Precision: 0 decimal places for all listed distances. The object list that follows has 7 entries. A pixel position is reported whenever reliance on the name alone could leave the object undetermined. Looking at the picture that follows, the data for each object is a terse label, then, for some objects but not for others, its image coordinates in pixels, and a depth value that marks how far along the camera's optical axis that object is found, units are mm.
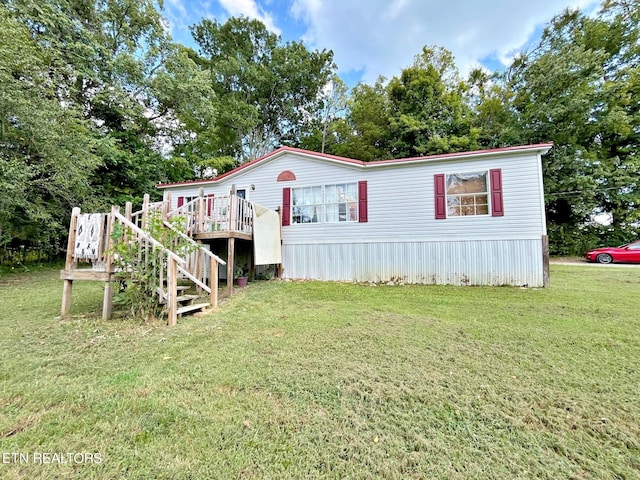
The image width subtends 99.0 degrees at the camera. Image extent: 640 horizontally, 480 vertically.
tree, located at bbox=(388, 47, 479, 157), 16750
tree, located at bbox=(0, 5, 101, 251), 7625
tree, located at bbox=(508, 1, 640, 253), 14766
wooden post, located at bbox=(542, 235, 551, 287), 6938
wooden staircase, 4309
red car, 11961
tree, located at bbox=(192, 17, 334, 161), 18953
